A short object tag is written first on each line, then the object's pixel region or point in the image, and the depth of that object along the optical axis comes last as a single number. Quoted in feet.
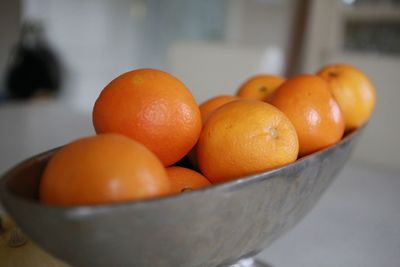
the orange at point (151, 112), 1.03
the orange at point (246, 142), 1.05
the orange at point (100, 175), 0.78
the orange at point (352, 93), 1.57
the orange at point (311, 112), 1.23
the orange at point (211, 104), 1.40
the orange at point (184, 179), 1.01
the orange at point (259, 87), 1.61
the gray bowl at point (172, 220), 0.71
